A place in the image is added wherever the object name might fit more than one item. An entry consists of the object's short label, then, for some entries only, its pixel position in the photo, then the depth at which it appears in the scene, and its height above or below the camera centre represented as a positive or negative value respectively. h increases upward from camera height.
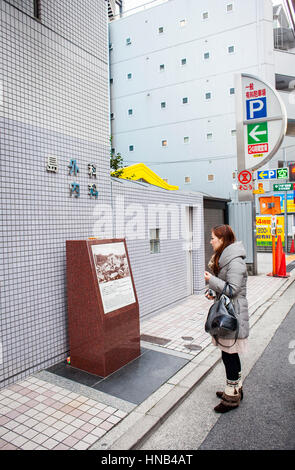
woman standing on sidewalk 3.33 -0.59
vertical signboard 8.24 +2.78
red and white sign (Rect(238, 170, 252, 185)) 8.75 +1.43
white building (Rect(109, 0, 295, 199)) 22.03 +11.15
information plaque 4.24 -1.01
